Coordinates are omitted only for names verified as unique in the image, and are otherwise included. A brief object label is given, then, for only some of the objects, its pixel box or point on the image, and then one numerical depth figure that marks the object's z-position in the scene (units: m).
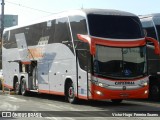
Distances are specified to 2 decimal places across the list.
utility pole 40.31
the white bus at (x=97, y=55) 16.84
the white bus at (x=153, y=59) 20.75
